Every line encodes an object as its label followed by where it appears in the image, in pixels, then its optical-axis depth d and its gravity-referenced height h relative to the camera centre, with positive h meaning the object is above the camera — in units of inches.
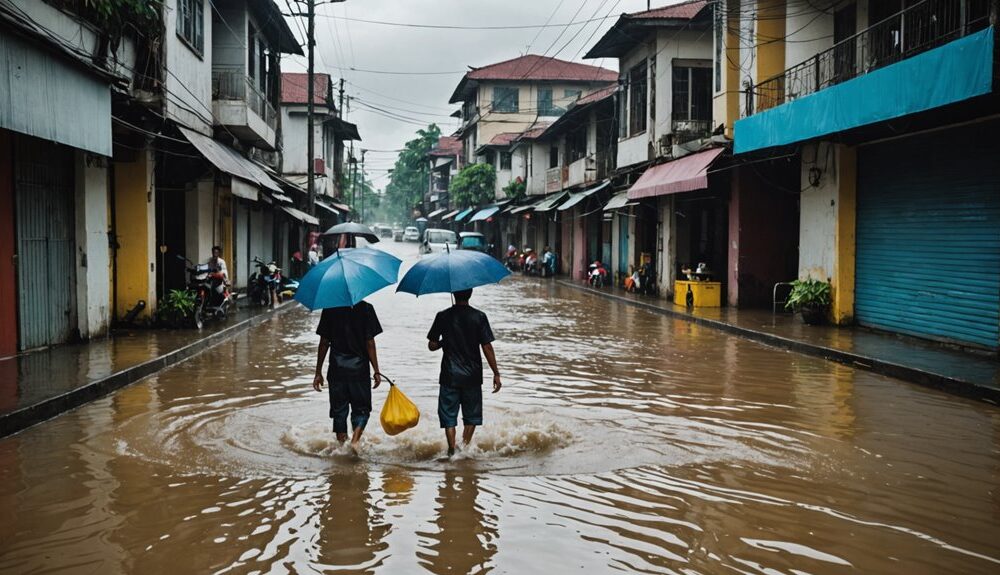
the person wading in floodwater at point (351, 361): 288.0 -38.7
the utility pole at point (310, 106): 1190.9 +197.3
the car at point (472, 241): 1841.8 +10.5
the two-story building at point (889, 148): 504.7 +73.7
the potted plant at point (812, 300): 682.2 -42.7
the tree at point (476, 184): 2337.7 +171.3
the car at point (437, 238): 2083.5 +21.1
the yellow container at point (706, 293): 885.2 -48.4
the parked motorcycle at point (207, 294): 653.3 -38.6
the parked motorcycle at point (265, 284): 905.5 -41.1
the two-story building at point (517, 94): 2386.8 +438.4
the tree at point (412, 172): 3959.2 +376.6
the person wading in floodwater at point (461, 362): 286.7 -39.0
